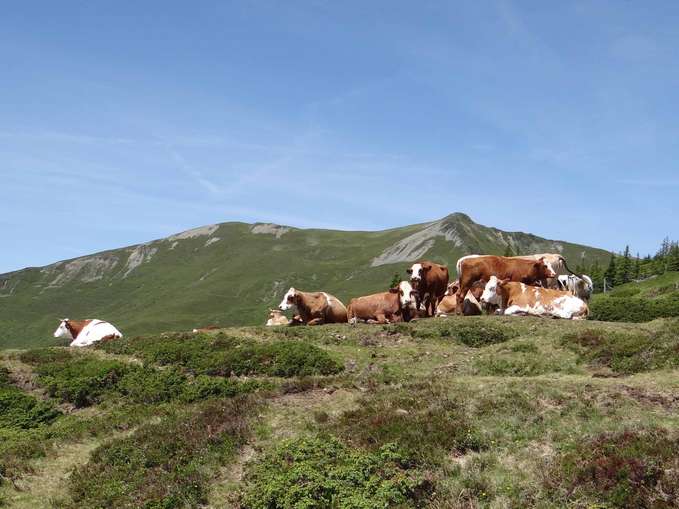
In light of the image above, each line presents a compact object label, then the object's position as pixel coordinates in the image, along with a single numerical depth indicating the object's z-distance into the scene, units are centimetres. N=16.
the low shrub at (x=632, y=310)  2881
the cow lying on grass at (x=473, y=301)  2845
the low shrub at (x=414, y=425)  1181
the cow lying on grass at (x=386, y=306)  2709
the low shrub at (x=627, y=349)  1625
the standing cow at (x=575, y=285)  3152
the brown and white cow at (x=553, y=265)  2983
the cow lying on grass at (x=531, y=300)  2555
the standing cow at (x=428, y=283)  2784
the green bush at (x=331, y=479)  1036
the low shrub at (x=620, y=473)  947
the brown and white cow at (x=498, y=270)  2880
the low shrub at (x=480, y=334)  2186
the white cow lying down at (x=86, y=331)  2806
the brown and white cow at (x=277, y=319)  3802
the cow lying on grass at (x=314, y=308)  2845
